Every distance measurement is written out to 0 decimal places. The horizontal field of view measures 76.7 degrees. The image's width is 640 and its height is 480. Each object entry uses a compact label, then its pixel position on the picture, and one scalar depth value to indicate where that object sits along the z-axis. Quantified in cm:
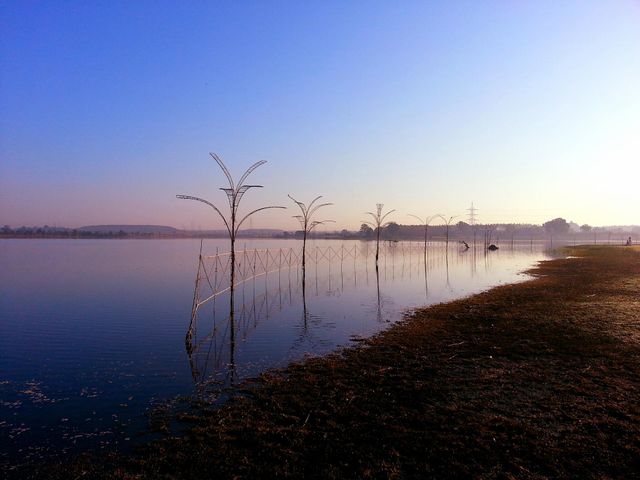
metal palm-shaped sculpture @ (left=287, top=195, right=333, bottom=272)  3876
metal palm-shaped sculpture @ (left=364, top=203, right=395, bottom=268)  5325
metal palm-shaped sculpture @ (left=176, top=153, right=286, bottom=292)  2200
